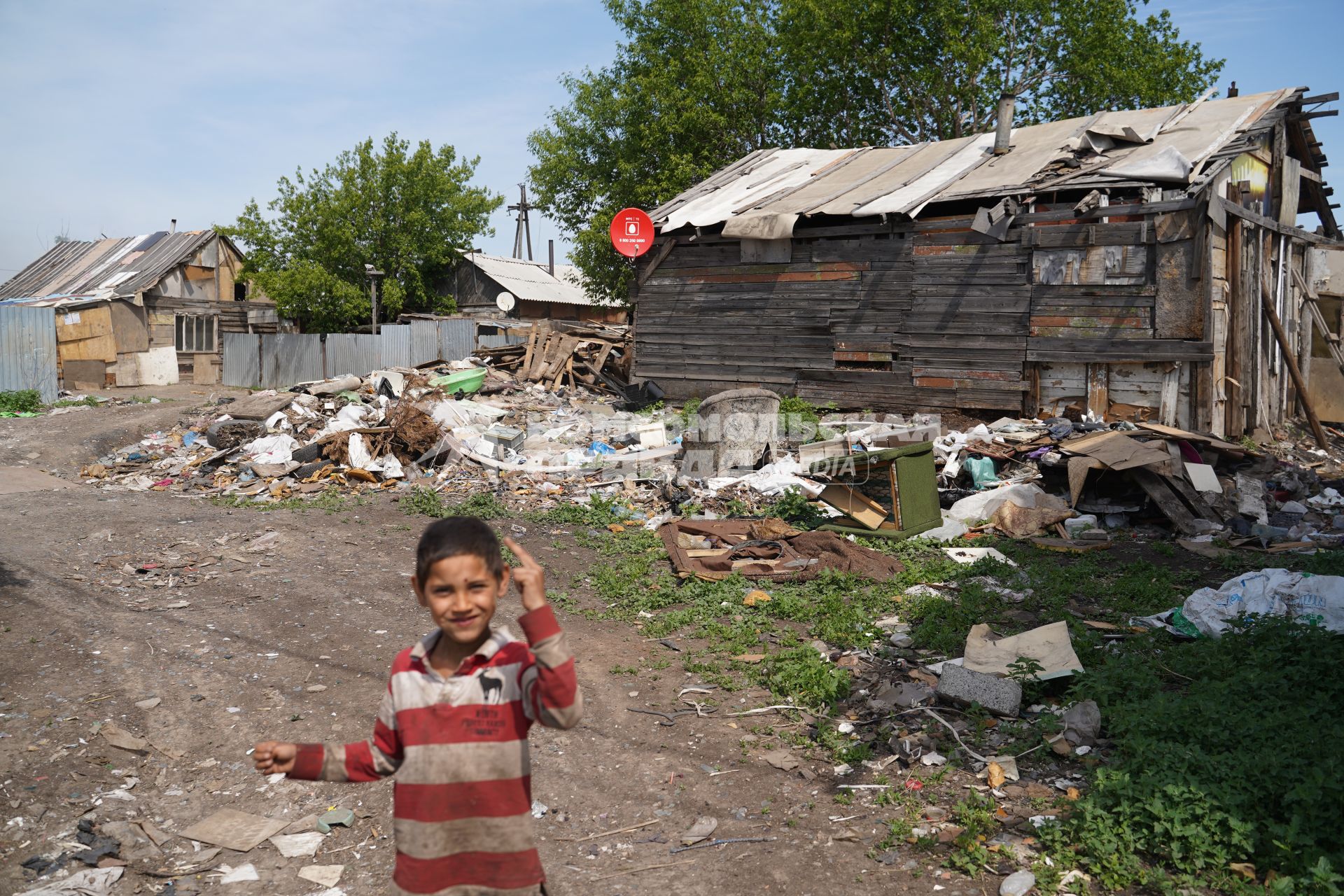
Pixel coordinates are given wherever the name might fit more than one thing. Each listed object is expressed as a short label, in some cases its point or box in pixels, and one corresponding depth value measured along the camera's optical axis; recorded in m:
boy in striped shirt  2.03
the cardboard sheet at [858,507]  8.48
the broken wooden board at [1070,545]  7.98
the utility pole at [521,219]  41.59
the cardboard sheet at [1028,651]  4.81
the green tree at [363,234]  28.88
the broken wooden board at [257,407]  13.80
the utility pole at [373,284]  25.25
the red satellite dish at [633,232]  15.97
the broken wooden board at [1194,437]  9.69
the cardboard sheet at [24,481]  10.70
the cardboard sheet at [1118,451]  8.71
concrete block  4.53
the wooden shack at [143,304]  23.72
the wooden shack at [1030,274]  11.34
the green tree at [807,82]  24.02
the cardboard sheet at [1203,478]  9.11
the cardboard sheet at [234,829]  3.62
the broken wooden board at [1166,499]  8.44
